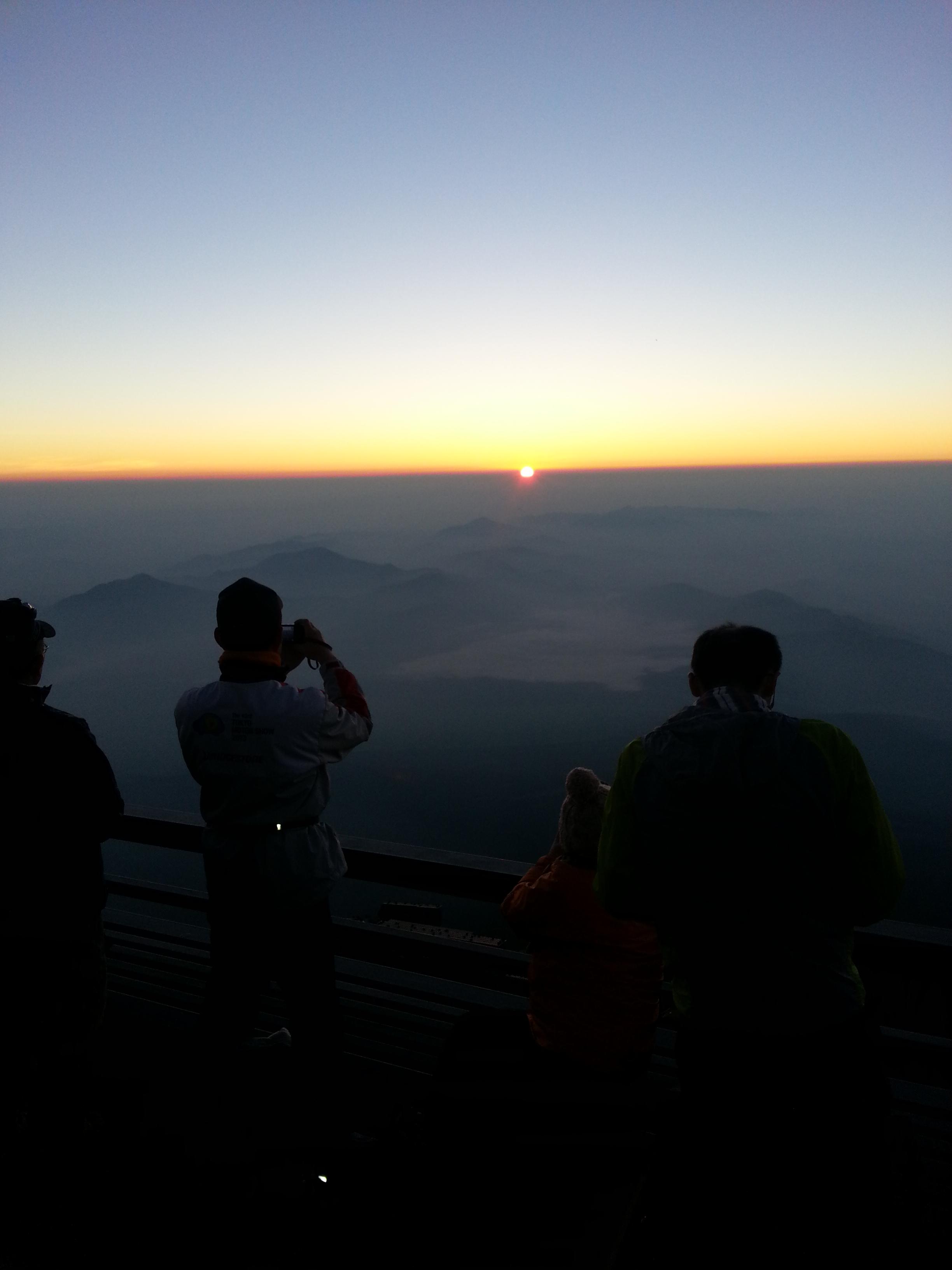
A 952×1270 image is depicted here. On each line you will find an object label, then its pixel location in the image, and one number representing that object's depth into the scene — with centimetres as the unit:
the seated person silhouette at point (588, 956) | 189
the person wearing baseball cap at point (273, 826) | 210
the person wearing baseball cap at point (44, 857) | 206
